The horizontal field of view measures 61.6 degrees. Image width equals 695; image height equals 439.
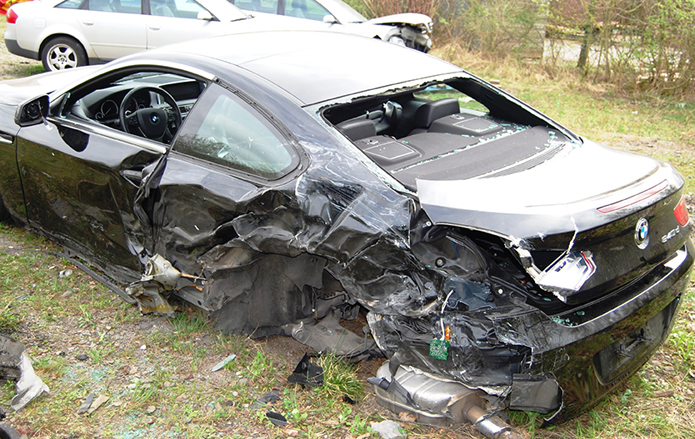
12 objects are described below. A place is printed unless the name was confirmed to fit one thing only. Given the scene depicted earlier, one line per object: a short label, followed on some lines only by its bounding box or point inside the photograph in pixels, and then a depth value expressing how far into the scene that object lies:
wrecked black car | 2.25
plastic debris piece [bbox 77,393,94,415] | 2.68
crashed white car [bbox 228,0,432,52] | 8.50
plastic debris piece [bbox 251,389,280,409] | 2.75
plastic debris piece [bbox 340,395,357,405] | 2.76
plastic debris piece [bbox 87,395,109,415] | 2.69
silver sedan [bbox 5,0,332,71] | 8.28
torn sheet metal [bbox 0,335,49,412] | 2.68
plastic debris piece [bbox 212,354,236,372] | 2.98
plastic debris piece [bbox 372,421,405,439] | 2.52
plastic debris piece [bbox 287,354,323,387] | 2.81
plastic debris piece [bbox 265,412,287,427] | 2.63
